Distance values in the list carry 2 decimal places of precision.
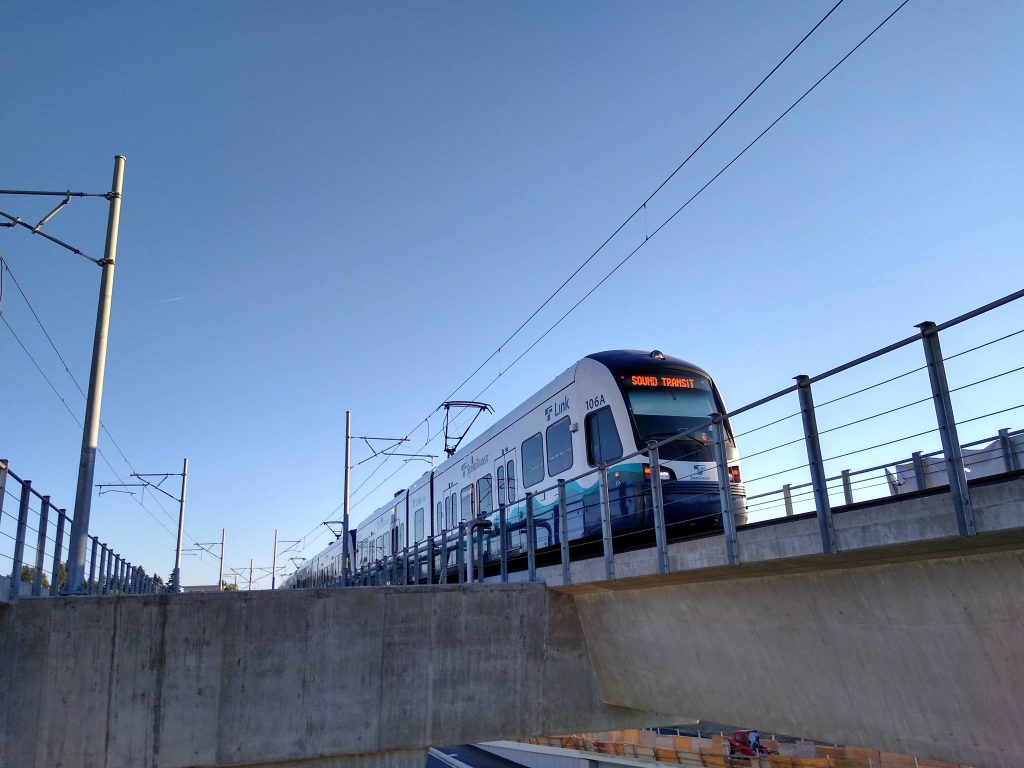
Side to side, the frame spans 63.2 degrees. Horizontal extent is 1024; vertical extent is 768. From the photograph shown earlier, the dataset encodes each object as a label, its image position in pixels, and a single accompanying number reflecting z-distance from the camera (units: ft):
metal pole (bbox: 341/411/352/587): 87.83
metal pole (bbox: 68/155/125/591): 37.14
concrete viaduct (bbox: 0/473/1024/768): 20.84
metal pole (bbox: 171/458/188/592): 113.98
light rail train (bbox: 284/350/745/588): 40.45
